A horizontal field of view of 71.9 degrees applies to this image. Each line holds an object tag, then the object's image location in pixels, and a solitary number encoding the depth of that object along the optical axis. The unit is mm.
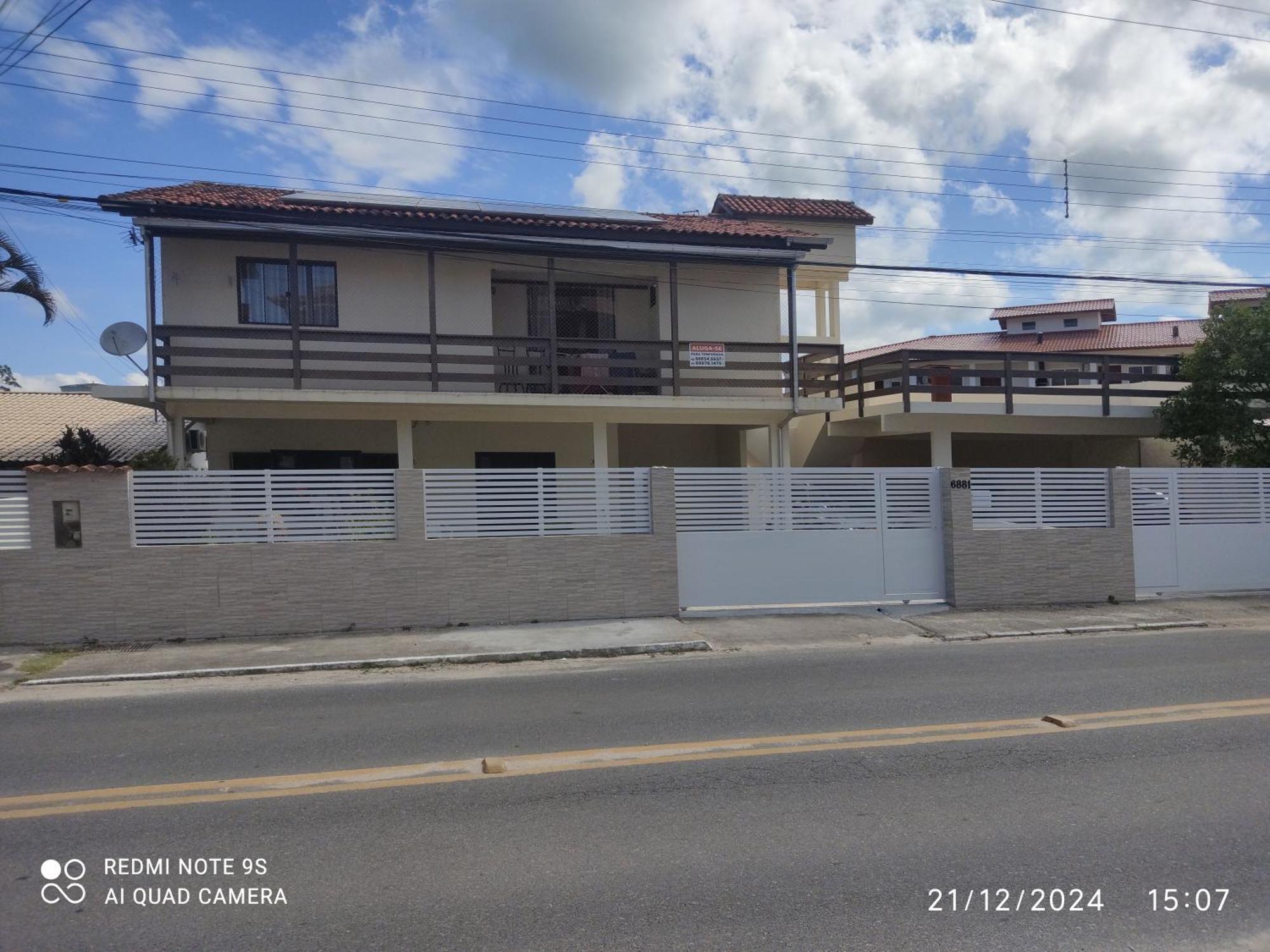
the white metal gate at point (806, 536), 11875
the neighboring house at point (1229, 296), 16547
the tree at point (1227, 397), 15711
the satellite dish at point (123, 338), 13578
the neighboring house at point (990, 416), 17000
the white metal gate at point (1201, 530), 13172
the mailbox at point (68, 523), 10102
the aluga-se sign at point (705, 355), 16062
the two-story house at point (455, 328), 14406
